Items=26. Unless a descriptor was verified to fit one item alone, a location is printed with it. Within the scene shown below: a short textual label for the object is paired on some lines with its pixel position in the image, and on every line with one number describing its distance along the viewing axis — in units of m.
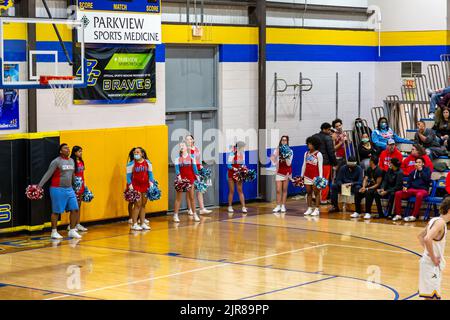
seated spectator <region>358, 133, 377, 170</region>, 22.73
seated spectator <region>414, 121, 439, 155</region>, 22.16
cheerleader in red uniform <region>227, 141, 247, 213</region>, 21.70
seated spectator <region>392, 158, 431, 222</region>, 20.17
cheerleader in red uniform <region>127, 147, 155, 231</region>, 19.34
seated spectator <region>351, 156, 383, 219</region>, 20.91
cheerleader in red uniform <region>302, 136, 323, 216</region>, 21.31
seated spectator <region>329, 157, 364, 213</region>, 21.73
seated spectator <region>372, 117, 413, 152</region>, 23.30
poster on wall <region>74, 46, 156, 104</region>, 19.78
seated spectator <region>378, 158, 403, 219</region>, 20.58
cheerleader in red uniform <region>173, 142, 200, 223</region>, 20.53
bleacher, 25.59
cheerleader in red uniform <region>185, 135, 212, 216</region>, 20.75
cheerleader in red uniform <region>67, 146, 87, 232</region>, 18.66
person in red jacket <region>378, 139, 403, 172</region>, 21.11
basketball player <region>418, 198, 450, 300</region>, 10.32
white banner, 19.53
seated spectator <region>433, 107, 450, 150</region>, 22.83
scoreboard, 19.44
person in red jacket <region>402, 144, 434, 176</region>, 20.28
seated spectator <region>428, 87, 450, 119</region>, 23.78
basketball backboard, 17.92
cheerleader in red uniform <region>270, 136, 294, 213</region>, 21.83
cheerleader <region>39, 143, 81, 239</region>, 18.06
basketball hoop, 16.38
